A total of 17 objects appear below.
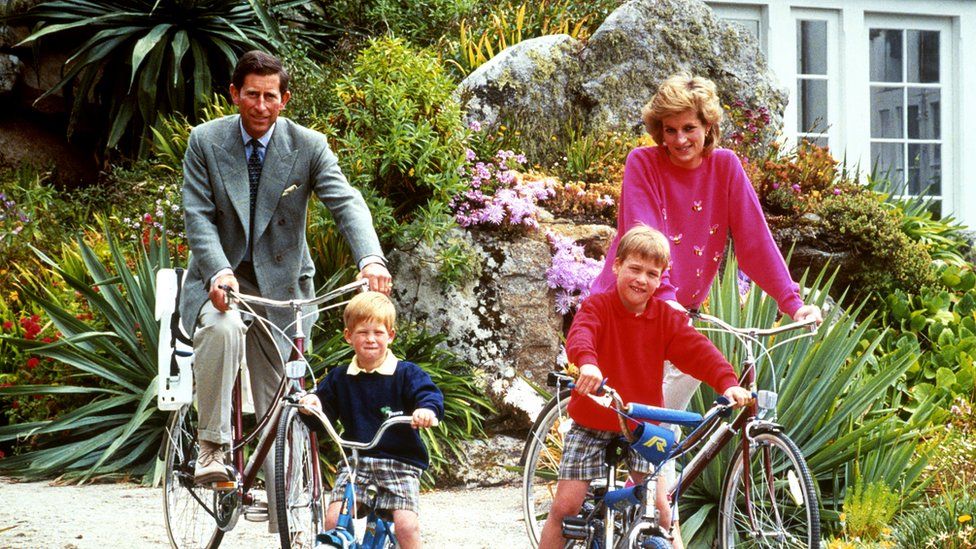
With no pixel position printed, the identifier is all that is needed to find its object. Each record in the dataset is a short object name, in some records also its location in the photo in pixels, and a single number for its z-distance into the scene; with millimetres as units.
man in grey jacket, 7879
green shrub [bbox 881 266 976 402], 14227
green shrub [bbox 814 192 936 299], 16609
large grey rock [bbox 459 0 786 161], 17078
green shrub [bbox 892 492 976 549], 7862
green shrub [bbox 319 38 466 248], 14008
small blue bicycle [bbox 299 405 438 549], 6355
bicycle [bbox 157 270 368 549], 7023
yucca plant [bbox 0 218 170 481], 12586
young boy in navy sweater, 6746
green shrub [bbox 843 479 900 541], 8461
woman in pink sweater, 7629
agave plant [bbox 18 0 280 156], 19516
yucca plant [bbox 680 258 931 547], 9273
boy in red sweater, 6883
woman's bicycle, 6512
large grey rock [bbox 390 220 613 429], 13727
